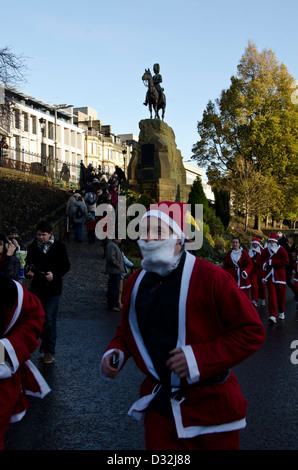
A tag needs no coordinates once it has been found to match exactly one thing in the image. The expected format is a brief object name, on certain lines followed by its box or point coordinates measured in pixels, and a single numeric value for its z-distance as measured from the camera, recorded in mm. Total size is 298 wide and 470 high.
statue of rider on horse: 25781
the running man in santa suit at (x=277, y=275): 9992
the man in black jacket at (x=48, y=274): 6348
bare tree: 15992
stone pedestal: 24984
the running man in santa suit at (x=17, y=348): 2809
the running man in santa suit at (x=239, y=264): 10657
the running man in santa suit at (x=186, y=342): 2330
